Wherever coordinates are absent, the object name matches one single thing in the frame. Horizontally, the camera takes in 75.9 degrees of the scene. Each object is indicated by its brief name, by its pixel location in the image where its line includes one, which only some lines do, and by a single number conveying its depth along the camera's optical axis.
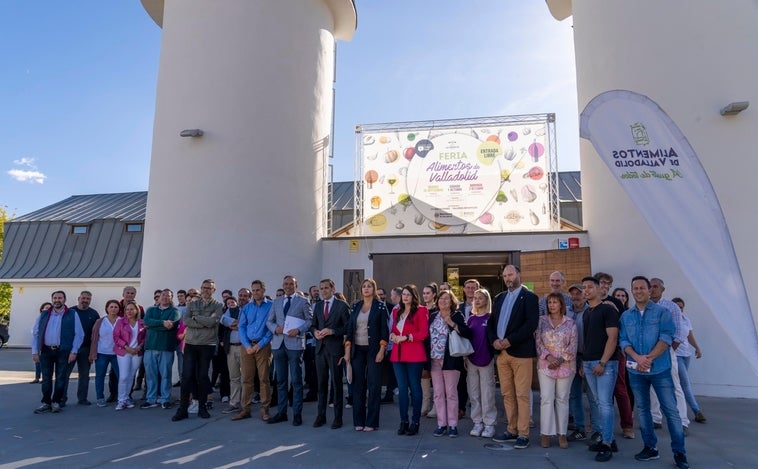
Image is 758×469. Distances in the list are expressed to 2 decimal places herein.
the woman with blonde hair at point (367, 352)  6.11
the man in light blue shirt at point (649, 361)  4.70
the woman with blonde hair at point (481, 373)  5.72
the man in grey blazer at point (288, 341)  6.56
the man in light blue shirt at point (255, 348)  6.77
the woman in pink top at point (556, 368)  5.17
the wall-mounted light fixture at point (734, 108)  8.32
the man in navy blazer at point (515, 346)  5.34
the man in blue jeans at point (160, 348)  7.62
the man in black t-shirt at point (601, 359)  4.89
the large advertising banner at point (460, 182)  11.50
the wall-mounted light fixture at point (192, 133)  10.48
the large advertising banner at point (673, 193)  4.05
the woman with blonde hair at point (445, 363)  5.81
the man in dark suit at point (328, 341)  6.36
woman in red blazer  5.92
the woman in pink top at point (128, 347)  7.62
